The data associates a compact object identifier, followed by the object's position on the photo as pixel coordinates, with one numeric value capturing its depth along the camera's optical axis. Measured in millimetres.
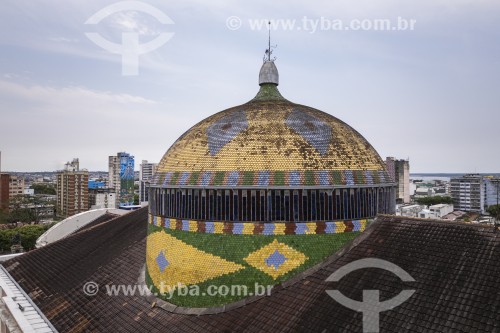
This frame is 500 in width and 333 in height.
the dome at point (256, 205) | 14148
